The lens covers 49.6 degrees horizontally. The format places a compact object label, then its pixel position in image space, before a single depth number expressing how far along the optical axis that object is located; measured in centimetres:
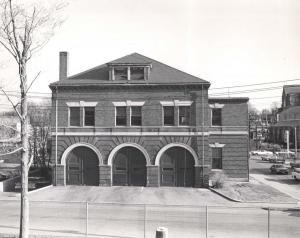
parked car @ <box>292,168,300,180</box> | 3236
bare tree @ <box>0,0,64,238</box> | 1132
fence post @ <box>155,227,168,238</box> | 1066
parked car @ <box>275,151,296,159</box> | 6038
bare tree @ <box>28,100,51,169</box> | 4604
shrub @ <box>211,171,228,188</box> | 2738
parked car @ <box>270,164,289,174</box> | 3835
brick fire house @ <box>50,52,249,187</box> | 2845
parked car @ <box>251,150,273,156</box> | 6517
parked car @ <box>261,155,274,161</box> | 5735
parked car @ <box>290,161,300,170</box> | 4228
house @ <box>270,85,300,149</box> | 7912
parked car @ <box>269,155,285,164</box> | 4950
